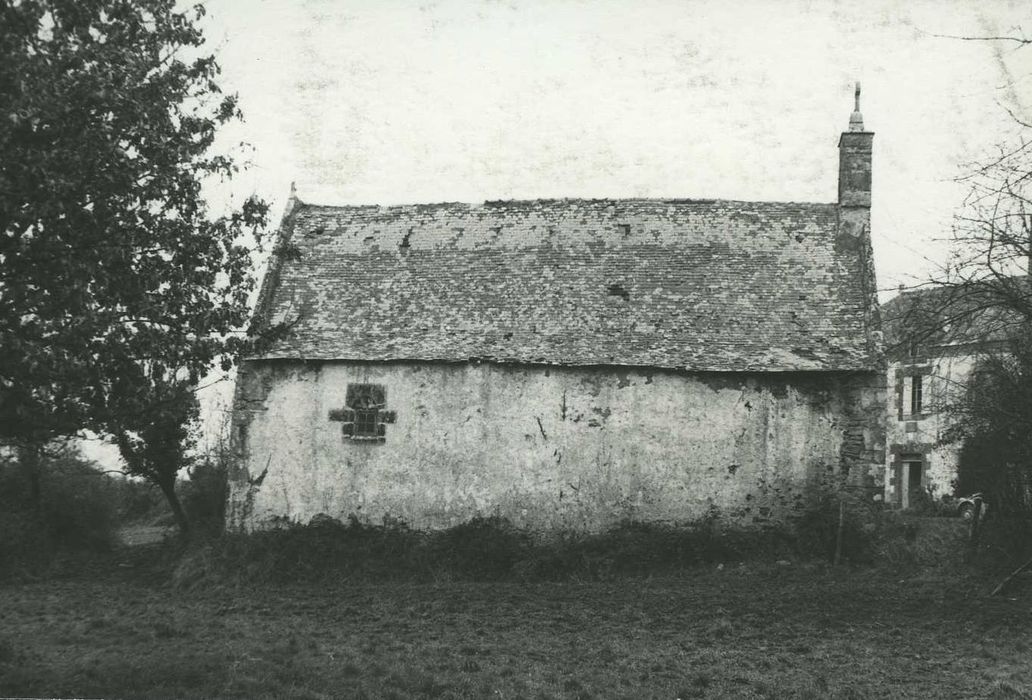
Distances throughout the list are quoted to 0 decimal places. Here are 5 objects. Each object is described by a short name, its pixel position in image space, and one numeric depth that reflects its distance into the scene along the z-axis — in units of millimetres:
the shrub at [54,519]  20734
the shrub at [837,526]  17953
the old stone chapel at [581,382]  18875
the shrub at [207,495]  22598
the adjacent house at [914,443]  33469
